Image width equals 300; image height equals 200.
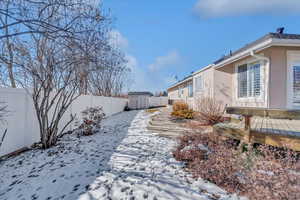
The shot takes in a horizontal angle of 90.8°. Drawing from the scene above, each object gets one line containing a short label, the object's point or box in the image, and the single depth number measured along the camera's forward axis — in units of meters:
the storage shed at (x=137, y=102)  20.19
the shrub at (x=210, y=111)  6.48
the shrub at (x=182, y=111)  7.88
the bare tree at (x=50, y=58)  4.05
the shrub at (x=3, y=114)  3.45
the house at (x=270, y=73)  5.48
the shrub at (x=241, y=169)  1.70
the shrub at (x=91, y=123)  6.11
